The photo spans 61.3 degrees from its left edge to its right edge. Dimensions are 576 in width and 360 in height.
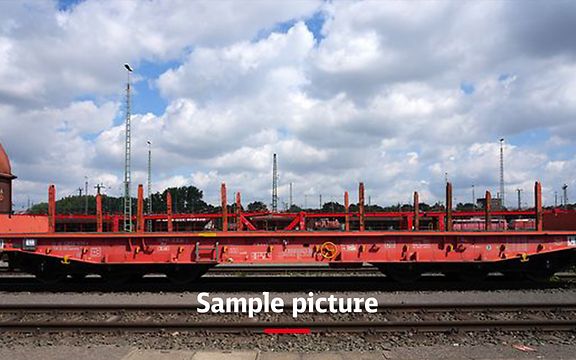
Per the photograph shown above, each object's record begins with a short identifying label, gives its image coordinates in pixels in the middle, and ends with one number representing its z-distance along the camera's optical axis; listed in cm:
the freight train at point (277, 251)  1265
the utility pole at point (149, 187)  3811
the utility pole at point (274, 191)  4356
